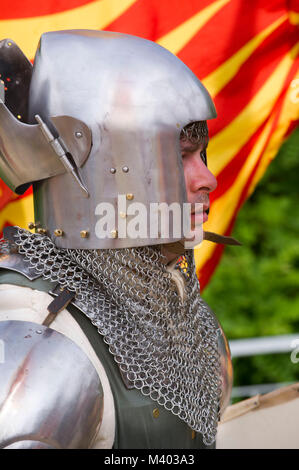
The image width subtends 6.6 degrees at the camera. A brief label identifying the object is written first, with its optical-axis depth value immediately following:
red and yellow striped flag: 3.58
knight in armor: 3.08
